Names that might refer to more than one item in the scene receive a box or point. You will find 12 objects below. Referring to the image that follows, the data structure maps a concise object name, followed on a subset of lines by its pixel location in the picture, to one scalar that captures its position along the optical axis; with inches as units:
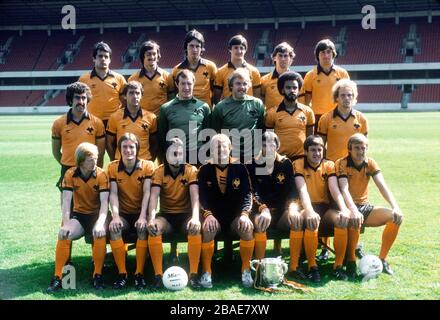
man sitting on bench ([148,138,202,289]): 158.6
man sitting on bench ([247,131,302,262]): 170.2
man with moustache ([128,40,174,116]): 208.1
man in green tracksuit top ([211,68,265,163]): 181.2
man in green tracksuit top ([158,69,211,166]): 183.8
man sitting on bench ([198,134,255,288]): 160.2
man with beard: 187.3
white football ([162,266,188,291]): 152.9
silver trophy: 153.6
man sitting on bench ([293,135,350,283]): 162.7
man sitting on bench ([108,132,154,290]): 159.6
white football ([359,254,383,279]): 159.3
